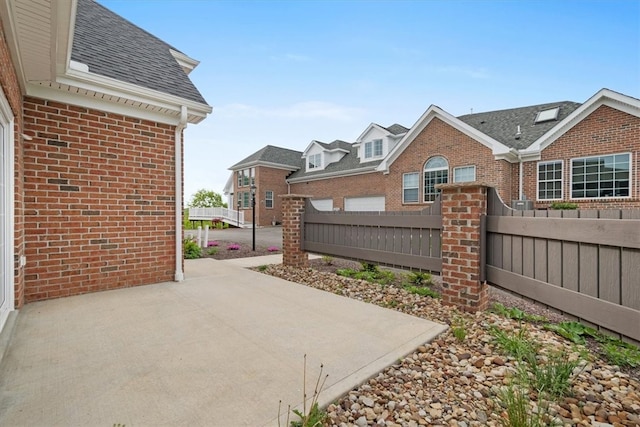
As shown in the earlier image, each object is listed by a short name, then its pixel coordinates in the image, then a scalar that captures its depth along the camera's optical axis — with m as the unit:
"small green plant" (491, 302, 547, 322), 3.49
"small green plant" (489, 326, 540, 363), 2.48
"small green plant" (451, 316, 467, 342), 2.88
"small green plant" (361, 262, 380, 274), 6.18
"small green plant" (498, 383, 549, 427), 1.55
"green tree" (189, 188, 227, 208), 37.53
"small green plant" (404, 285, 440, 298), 4.48
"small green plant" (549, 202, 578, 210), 10.87
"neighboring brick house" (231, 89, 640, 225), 10.62
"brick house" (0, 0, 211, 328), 3.20
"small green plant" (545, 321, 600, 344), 2.95
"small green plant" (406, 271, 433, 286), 5.26
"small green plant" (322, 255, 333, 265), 7.51
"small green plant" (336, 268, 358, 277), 5.98
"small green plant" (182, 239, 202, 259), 8.01
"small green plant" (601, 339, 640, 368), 2.43
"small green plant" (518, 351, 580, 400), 2.00
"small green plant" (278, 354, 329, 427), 1.63
